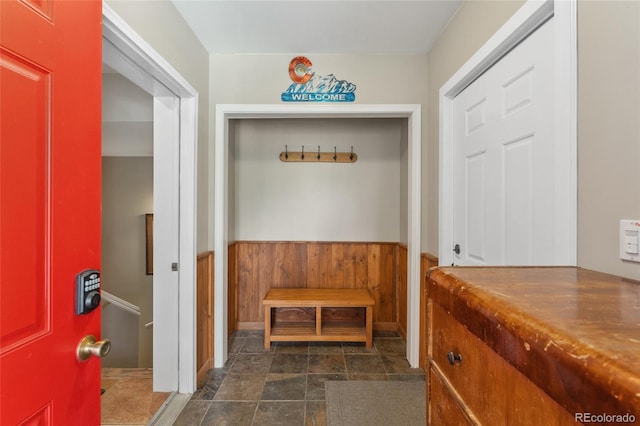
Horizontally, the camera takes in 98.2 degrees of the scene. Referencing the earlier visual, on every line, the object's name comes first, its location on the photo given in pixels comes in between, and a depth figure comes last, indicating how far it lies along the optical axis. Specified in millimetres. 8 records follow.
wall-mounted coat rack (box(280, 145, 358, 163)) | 3096
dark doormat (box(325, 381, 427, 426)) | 1747
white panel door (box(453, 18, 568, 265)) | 1127
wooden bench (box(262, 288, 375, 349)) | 2602
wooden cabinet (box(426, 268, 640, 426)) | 340
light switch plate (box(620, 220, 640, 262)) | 768
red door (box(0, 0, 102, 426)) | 593
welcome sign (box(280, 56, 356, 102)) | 2271
